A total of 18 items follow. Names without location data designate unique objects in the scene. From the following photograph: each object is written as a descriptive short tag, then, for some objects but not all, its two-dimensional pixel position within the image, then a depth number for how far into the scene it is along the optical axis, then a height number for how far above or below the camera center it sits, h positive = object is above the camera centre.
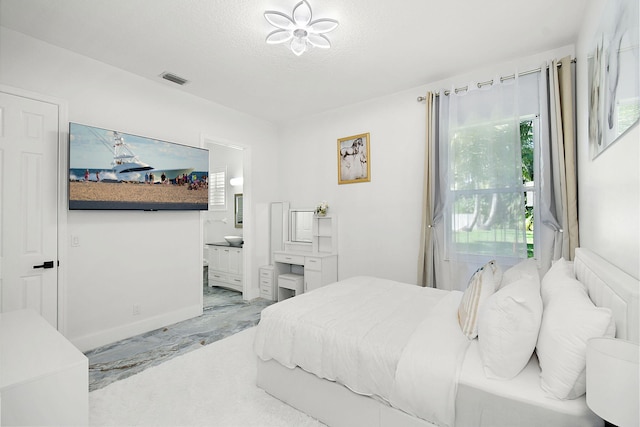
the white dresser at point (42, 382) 1.36 -0.78
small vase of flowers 4.43 +0.09
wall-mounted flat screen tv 2.85 +0.46
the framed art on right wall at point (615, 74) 1.16 +0.64
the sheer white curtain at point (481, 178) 2.96 +0.38
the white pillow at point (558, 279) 1.58 -0.35
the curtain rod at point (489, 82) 2.91 +1.38
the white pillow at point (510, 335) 1.35 -0.54
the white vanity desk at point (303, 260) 4.23 -0.64
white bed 1.23 -0.76
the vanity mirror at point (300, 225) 4.68 -0.15
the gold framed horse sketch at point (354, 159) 4.14 +0.78
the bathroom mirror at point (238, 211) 6.18 +0.09
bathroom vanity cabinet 5.10 -0.87
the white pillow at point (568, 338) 1.14 -0.49
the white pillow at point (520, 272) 1.90 -0.36
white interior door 2.51 +0.09
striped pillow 1.68 -0.48
